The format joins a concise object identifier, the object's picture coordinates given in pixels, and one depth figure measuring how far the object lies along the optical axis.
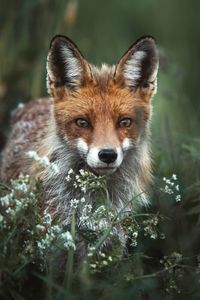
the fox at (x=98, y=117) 12.45
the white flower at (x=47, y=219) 10.45
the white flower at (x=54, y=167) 10.33
